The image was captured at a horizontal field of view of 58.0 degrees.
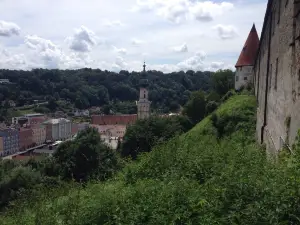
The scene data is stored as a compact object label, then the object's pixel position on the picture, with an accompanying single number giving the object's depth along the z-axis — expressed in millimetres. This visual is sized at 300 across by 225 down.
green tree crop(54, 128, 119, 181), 27094
